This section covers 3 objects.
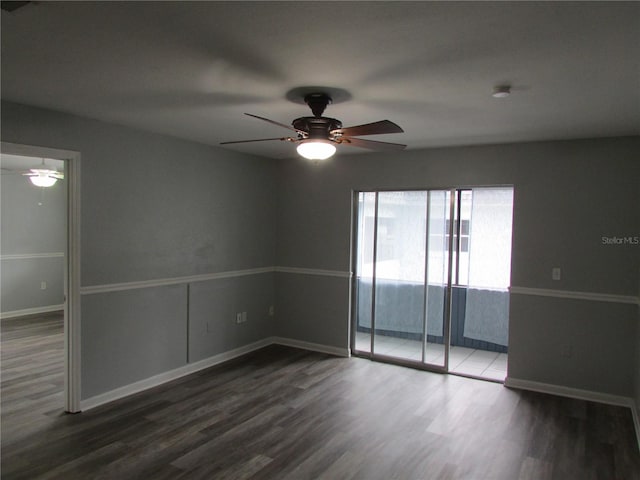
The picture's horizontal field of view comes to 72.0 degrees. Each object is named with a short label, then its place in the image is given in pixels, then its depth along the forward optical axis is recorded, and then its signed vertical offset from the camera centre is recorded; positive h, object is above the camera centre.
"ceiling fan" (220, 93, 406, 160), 2.84 +0.63
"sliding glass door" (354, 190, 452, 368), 4.87 -0.51
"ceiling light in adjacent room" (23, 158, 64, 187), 6.71 +0.74
